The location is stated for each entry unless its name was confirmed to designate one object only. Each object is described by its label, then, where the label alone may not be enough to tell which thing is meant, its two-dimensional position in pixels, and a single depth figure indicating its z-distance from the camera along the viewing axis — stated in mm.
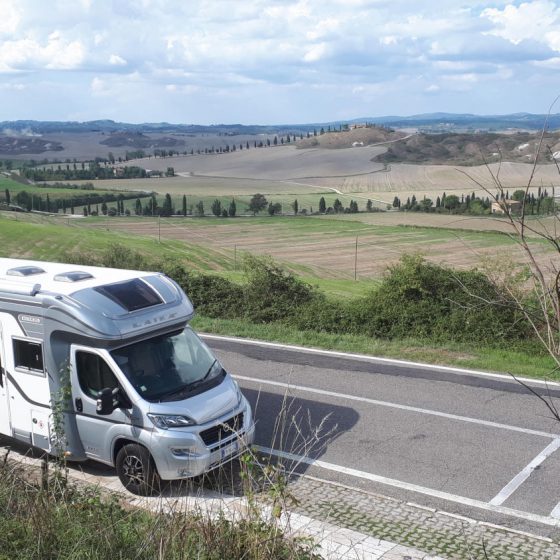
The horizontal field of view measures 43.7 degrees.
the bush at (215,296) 18344
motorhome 8047
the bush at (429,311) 14469
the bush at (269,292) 17594
